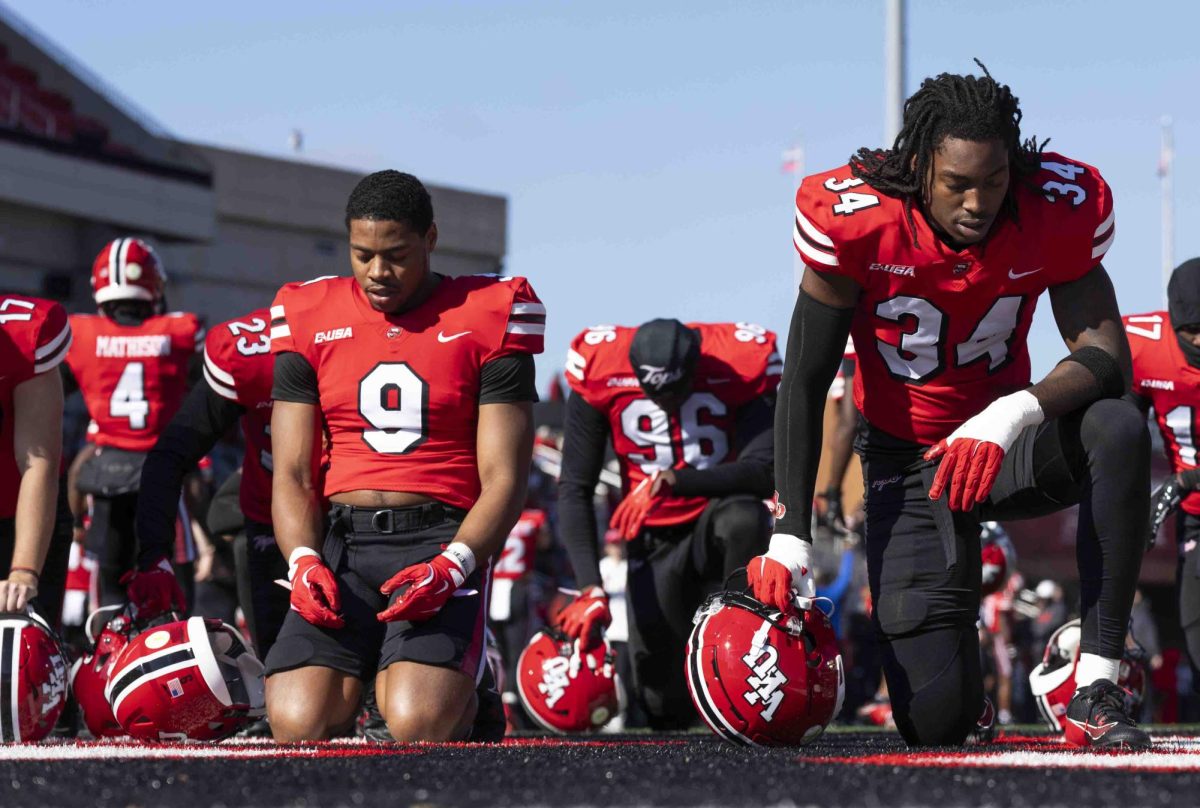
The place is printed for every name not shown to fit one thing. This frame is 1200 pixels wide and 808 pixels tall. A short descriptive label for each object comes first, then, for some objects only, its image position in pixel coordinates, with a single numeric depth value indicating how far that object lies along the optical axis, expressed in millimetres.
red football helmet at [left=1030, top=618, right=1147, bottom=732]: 6266
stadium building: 23984
